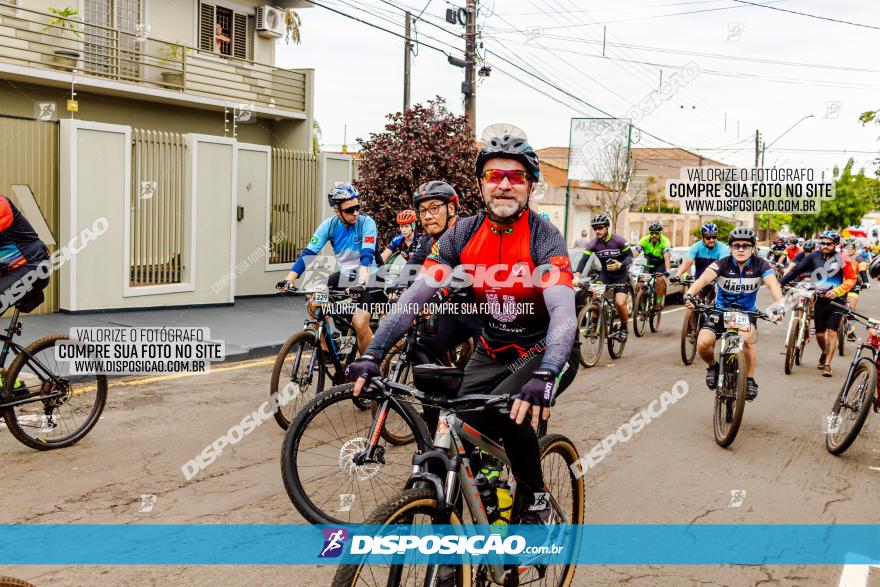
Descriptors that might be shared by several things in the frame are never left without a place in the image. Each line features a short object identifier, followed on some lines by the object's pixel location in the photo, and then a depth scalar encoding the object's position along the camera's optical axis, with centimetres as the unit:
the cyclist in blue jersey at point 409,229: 915
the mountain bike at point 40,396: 602
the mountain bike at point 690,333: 1155
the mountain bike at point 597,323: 1134
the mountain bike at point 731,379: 712
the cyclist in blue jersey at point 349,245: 755
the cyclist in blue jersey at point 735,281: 820
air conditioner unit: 2248
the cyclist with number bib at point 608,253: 1258
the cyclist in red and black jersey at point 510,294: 351
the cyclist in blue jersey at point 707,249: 1181
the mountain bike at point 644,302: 1430
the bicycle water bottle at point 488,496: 346
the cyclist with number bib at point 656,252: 1482
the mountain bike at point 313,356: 679
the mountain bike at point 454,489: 277
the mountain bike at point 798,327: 1147
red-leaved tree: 1569
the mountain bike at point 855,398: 690
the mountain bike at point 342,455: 449
